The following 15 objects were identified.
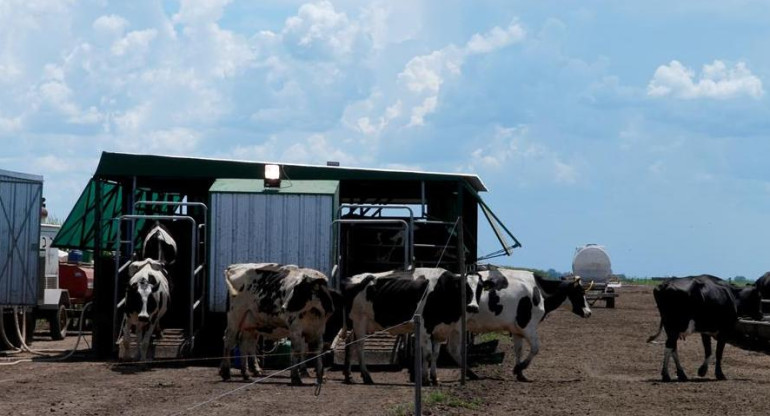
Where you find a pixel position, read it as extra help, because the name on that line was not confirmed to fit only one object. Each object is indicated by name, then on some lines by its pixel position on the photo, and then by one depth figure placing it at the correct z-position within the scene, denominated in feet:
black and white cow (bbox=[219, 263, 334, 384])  68.64
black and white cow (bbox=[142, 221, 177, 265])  84.58
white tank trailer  218.38
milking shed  83.30
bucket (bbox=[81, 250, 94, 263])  134.43
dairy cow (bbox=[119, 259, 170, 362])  78.23
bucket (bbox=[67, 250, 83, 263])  128.36
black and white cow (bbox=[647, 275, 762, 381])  75.41
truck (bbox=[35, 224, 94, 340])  105.70
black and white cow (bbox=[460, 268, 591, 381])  77.00
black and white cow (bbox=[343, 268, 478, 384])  71.20
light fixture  84.02
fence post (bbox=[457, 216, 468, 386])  65.98
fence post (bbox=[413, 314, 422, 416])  44.86
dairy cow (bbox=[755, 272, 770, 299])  121.39
